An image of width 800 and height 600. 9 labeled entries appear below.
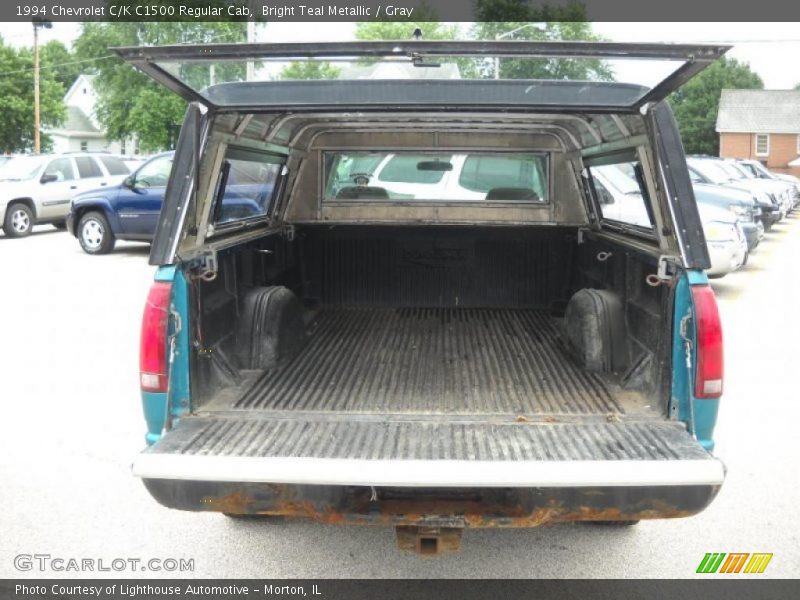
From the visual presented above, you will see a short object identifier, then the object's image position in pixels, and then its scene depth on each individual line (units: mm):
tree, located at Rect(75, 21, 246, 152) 40034
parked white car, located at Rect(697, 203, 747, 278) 10859
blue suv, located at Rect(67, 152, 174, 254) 13875
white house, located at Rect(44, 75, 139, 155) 54594
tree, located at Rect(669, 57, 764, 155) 60625
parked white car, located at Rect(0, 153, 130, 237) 17406
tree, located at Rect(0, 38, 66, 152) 41781
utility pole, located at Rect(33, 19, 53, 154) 36081
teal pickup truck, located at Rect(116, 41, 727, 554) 2908
